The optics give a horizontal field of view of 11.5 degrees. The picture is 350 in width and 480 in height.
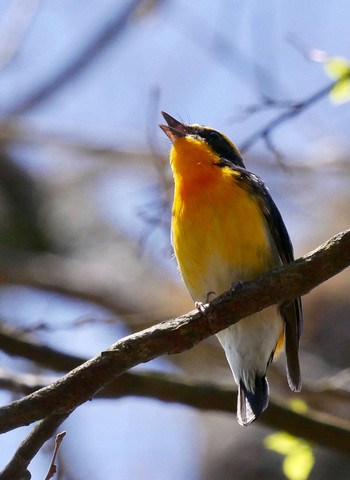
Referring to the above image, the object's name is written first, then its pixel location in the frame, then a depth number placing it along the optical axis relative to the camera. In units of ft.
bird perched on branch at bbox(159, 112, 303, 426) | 29.86
